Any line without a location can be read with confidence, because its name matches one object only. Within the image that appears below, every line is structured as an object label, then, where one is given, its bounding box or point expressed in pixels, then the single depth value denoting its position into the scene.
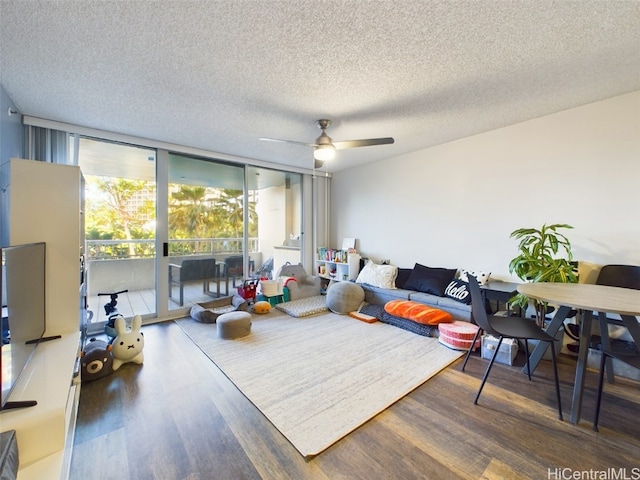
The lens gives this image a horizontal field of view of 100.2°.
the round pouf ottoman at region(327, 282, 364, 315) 3.99
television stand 1.18
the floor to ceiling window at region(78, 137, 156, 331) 3.47
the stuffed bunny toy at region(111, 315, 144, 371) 2.48
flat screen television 1.38
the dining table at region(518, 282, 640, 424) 1.60
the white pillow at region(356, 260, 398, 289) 4.16
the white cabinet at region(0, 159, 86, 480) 1.48
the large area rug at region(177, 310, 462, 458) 1.80
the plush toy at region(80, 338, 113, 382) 2.23
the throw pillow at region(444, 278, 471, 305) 3.28
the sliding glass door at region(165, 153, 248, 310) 3.97
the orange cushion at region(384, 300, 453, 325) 3.21
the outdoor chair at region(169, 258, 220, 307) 3.97
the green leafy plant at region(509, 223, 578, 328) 2.47
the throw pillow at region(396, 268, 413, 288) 4.17
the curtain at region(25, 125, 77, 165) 2.89
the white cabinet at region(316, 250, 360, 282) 4.87
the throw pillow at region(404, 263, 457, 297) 3.66
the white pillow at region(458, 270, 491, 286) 3.30
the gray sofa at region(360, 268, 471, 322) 3.24
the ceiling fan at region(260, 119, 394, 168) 2.78
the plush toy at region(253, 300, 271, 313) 4.05
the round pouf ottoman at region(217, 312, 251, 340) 3.08
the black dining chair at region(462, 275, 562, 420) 1.92
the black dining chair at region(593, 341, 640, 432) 1.58
